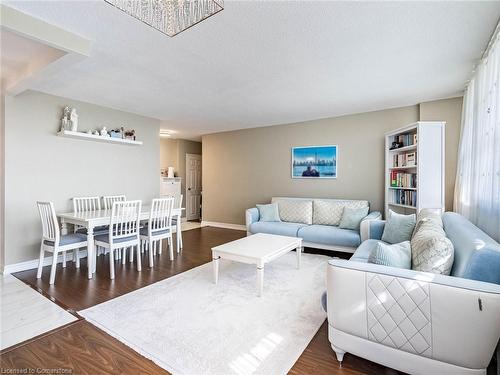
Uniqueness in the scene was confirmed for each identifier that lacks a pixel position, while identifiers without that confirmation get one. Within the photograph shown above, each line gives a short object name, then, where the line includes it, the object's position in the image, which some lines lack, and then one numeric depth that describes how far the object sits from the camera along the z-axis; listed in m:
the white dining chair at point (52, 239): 3.04
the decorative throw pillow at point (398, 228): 2.94
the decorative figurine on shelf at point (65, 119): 3.81
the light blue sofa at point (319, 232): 3.95
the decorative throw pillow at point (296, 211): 4.86
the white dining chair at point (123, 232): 3.27
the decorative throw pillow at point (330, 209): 4.59
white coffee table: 2.76
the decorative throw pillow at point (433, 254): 1.63
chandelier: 1.76
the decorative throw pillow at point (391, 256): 1.72
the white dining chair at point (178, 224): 4.30
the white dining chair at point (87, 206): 3.83
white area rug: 1.77
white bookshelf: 3.67
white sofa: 1.30
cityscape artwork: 5.17
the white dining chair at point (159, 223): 3.70
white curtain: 2.05
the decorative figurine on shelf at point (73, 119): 3.86
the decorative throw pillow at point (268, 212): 4.99
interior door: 8.03
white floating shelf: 3.79
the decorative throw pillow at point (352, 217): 4.21
